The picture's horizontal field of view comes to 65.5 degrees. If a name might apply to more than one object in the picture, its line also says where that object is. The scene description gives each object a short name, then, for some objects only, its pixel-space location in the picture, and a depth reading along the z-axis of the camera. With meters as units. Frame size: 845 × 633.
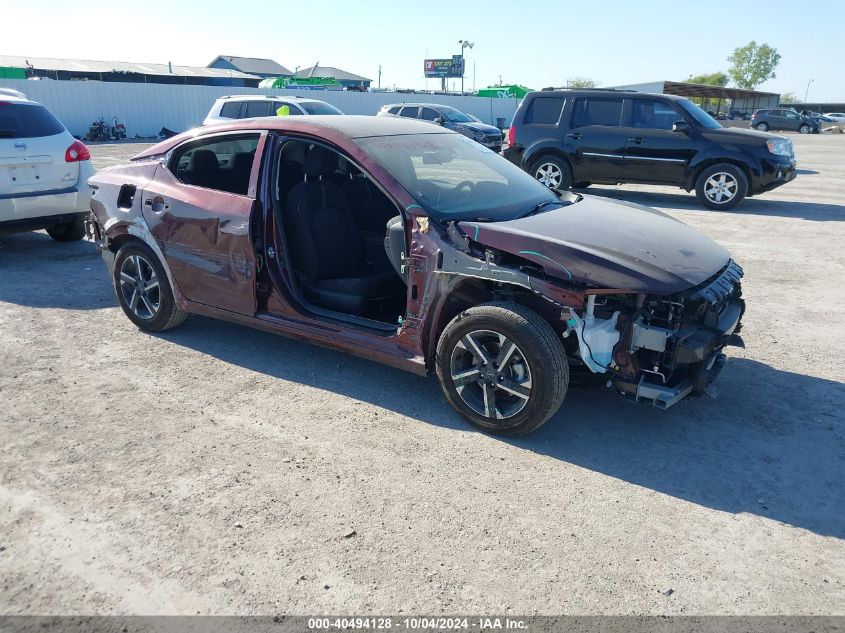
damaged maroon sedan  3.52
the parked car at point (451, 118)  20.78
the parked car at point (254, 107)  15.37
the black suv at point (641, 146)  11.05
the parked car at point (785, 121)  42.81
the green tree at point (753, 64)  107.38
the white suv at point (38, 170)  7.18
